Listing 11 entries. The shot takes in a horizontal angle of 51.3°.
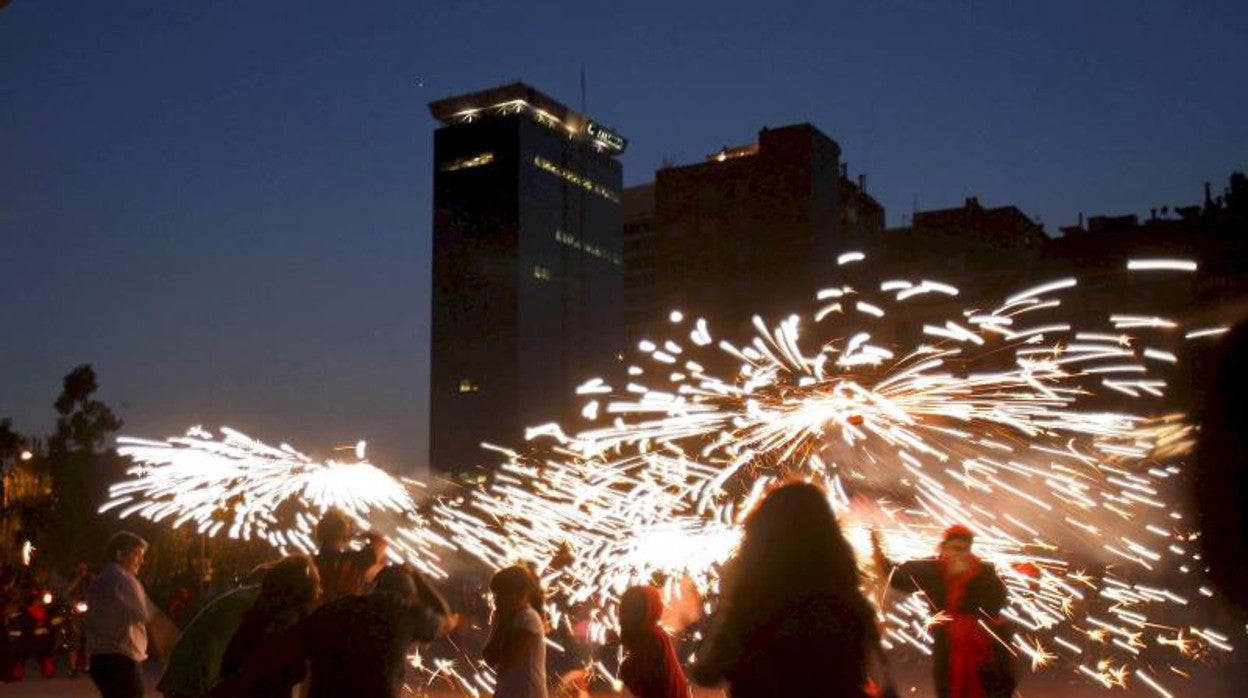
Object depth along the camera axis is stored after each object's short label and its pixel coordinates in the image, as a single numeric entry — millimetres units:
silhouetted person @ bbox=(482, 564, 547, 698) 6516
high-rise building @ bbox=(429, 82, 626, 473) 113750
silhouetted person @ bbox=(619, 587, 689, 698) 6523
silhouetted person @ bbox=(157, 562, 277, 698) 6188
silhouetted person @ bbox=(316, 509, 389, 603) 6176
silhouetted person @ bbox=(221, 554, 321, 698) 5801
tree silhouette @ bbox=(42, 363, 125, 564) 38656
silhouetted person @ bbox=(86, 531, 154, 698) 7867
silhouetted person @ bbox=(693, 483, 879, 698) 3859
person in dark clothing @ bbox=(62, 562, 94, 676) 17125
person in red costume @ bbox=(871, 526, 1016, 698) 6863
